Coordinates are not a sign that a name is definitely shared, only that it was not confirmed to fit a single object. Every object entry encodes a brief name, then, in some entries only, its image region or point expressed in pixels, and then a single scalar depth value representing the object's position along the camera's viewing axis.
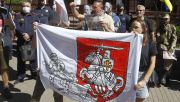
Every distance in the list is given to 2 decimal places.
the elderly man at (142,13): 4.91
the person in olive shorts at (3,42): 4.59
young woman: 3.17
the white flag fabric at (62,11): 3.80
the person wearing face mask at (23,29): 5.39
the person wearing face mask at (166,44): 5.69
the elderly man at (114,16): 6.36
